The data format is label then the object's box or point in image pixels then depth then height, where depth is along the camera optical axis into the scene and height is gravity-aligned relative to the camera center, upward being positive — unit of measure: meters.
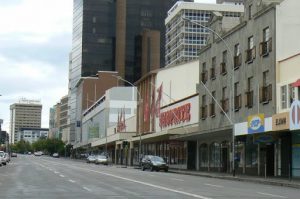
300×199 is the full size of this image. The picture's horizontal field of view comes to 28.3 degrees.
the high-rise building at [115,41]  178.62 +33.52
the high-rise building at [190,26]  163.25 +35.14
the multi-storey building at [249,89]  39.50 +4.93
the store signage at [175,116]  59.61 +3.86
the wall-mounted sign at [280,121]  33.62 +1.87
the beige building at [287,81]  36.47 +4.53
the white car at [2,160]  60.03 -1.07
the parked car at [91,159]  90.45 -1.22
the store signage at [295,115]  32.39 +2.12
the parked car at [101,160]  83.06 -1.24
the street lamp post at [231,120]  39.31 +2.23
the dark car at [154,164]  53.87 -1.08
